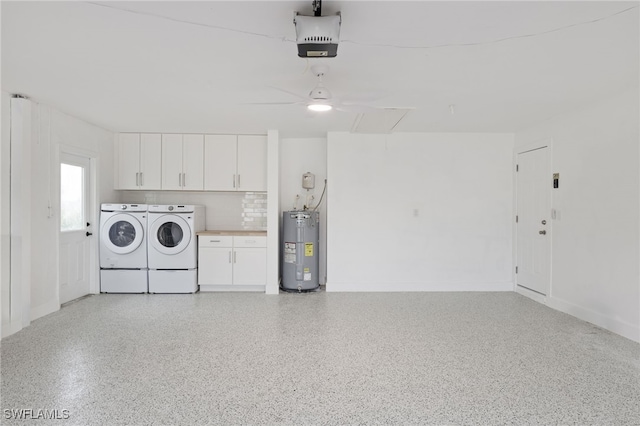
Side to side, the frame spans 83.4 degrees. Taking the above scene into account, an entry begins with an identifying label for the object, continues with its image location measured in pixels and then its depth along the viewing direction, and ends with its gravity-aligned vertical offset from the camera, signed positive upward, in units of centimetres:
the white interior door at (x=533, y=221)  454 -8
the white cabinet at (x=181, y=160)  542 +78
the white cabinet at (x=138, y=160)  540 +77
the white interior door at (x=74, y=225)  448 -20
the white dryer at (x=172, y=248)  505 -52
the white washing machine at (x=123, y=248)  502 -52
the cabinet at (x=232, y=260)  518 -70
